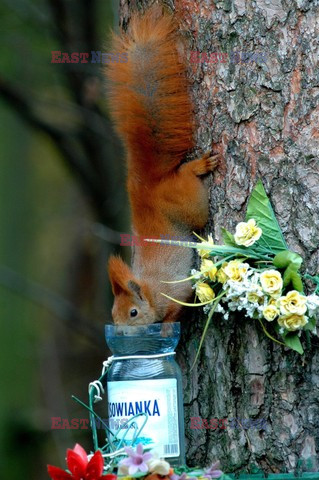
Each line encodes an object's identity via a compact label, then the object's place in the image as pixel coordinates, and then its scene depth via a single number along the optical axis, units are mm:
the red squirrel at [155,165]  5117
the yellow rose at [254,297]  4982
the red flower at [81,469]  4860
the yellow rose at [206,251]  5025
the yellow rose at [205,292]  5020
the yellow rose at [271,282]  4969
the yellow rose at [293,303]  4964
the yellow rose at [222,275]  5001
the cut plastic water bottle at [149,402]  4978
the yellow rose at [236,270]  4986
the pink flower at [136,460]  4870
